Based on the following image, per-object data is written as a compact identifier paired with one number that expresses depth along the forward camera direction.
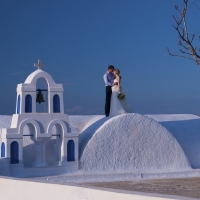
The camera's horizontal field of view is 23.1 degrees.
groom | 13.56
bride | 13.33
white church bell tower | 11.67
